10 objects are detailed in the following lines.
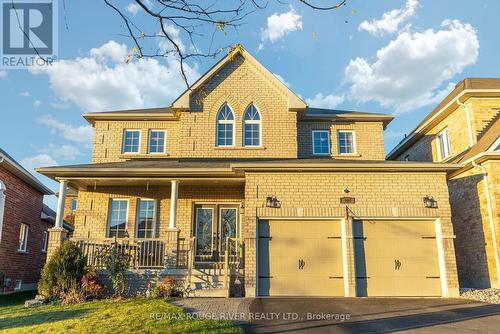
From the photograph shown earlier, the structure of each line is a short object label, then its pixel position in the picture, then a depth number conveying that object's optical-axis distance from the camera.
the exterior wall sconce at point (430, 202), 10.66
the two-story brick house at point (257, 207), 10.34
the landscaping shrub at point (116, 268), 9.72
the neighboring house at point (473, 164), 12.02
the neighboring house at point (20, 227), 12.70
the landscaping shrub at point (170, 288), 9.64
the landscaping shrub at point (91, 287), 9.43
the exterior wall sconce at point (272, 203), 10.66
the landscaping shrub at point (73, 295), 9.02
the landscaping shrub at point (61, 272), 9.46
